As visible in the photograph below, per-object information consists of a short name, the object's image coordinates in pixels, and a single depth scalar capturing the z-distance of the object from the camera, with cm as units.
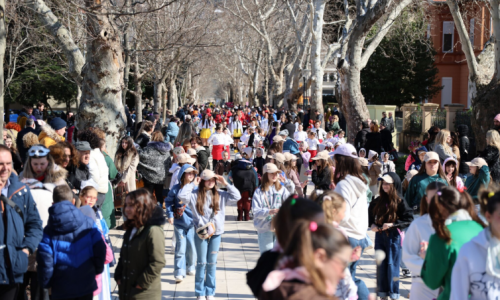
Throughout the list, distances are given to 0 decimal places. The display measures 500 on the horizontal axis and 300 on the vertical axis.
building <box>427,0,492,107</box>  4173
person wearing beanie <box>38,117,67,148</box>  887
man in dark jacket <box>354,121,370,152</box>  1432
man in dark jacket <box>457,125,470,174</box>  1118
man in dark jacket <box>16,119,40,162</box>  1107
